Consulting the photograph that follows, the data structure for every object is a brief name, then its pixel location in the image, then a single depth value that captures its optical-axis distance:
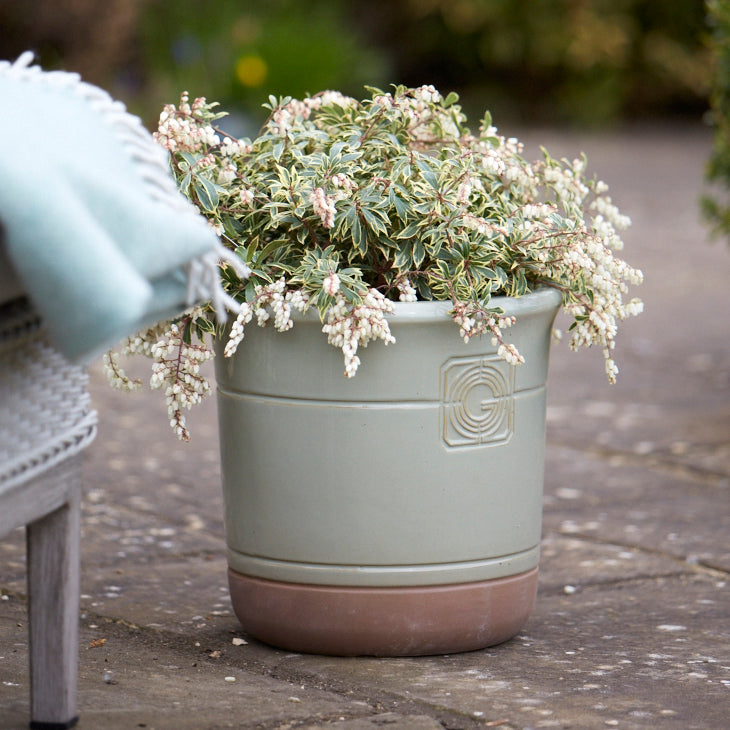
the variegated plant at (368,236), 3.31
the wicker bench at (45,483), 3.04
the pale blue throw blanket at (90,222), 2.88
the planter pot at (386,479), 3.33
